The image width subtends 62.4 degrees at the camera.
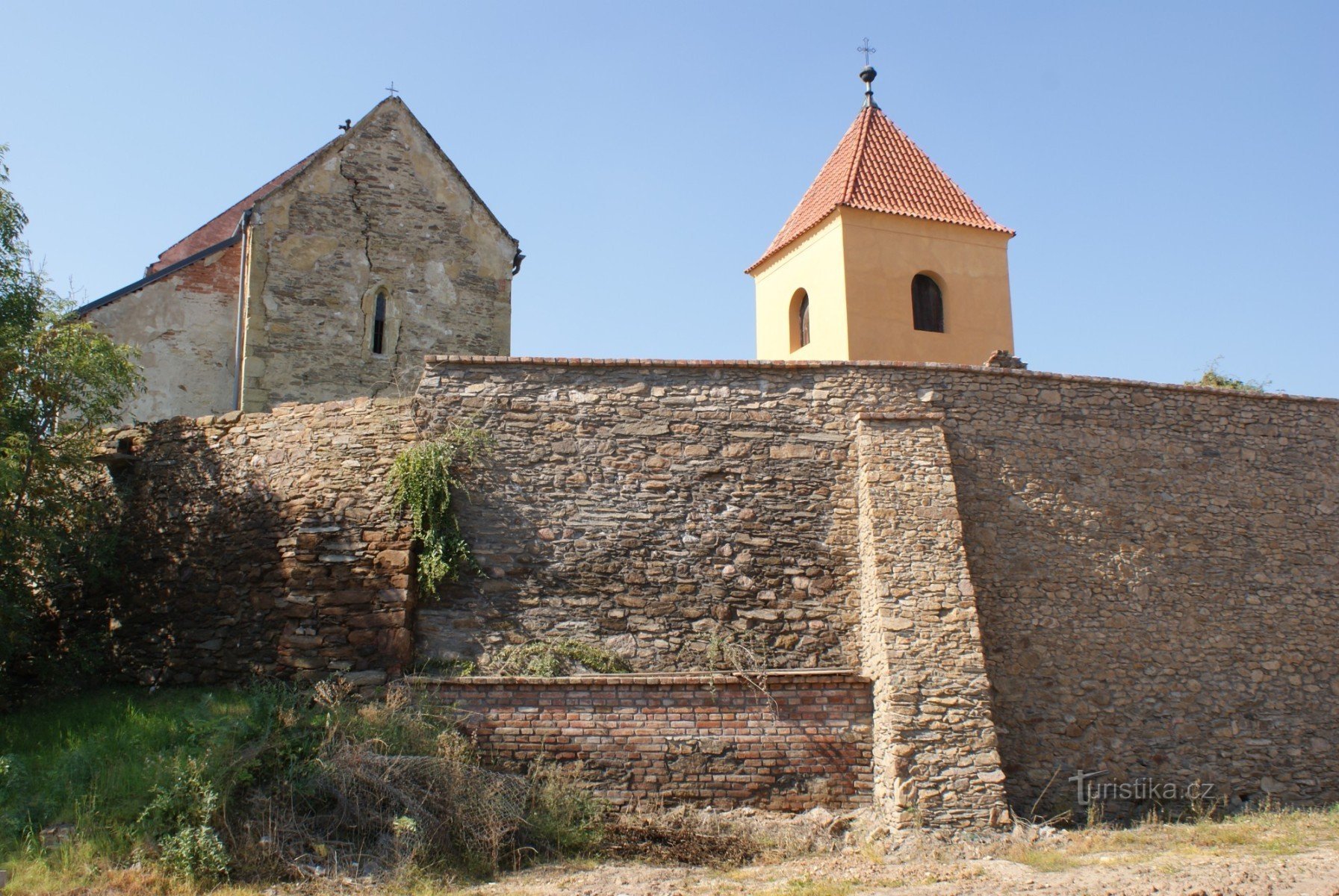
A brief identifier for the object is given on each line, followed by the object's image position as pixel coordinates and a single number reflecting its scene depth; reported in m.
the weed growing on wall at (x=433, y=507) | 11.31
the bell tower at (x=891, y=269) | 18.77
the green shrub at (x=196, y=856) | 8.45
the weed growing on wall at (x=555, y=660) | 10.95
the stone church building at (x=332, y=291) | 16.39
